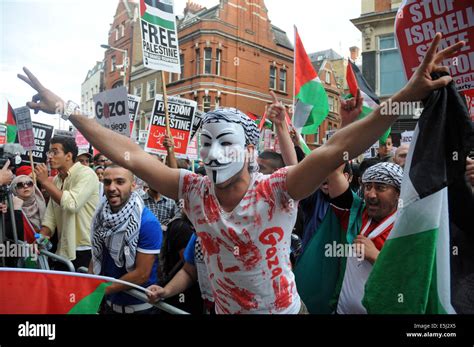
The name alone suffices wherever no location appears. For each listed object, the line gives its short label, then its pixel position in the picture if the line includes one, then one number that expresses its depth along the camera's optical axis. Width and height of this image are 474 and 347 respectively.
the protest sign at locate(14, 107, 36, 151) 5.25
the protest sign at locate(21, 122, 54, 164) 6.27
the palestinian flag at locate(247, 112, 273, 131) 9.32
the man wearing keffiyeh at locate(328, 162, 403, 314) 2.41
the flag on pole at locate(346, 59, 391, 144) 4.69
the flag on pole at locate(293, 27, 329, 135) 4.93
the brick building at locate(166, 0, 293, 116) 23.39
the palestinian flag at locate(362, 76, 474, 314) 1.92
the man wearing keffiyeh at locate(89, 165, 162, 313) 2.72
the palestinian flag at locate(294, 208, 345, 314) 2.62
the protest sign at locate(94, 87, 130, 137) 4.25
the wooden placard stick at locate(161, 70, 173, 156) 4.42
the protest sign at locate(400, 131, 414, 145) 5.76
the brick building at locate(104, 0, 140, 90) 24.92
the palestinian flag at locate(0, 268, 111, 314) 1.91
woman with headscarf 4.52
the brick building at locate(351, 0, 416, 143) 12.70
